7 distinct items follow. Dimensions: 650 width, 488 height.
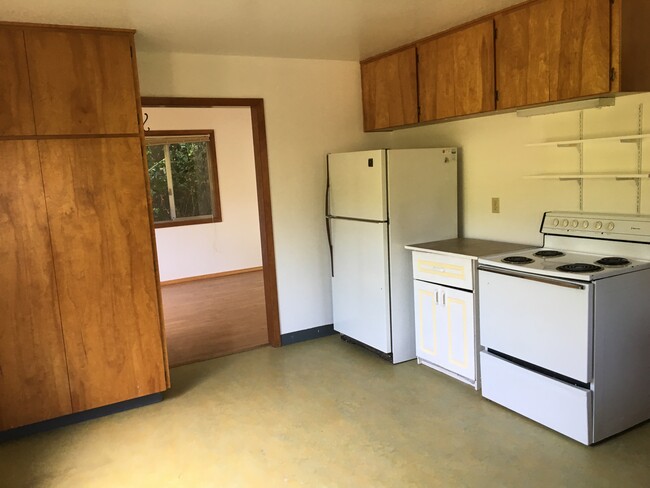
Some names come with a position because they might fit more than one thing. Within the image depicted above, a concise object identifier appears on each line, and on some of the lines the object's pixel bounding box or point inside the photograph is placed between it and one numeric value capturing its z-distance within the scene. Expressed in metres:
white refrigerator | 3.61
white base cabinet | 3.21
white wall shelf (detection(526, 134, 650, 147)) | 2.68
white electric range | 2.49
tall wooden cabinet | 2.83
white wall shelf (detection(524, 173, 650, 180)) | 2.72
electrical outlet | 3.65
